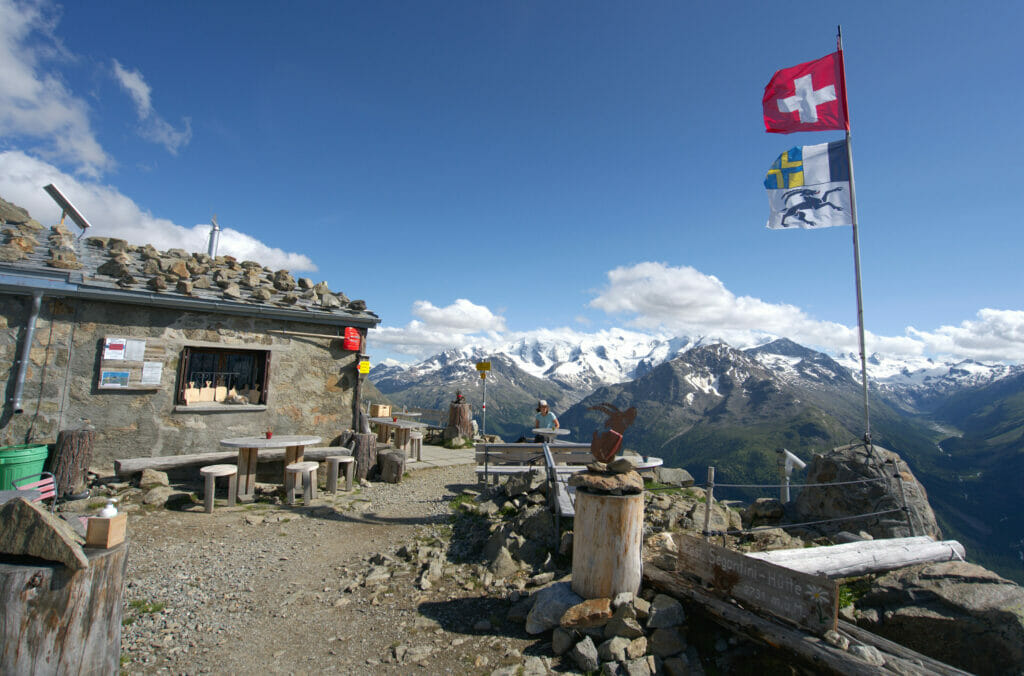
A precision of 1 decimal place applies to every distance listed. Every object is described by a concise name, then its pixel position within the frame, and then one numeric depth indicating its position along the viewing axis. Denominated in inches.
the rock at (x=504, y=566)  275.7
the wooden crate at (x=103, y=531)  145.3
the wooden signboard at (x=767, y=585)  170.9
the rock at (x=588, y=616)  200.2
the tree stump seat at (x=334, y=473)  430.9
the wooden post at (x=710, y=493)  279.1
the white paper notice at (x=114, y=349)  399.9
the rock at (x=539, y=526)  309.1
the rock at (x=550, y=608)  211.9
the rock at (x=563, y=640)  197.6
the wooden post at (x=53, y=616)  132.4
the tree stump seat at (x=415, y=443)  606.2
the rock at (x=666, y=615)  197.2
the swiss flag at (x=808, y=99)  404.2
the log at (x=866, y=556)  236.8
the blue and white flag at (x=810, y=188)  397.1
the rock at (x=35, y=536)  135.2
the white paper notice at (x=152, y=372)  415.8
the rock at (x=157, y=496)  362.6
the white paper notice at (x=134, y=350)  409.1
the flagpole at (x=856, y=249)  365.6
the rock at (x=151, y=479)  382.6
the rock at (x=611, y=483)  219.8
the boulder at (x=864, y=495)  323.3
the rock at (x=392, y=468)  490.3
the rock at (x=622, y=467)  228.1
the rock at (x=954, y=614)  191.9
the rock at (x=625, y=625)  193.9
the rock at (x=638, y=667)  179.3
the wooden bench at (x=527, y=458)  421.7
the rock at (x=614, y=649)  185.9
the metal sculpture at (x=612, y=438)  251.6
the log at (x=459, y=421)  780.6
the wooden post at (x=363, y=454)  478.3
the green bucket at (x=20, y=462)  336.8
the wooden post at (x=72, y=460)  362.6
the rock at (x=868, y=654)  160.5
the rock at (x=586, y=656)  183.9
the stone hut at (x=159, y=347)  379.6
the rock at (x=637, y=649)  187.7
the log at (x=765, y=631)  158.1
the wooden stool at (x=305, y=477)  395.2
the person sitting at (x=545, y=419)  581.9
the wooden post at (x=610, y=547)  213.2
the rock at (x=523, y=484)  379.9
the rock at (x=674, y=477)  494.6
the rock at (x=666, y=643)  190.2
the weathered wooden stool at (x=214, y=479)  362.3
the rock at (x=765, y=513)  387.9
